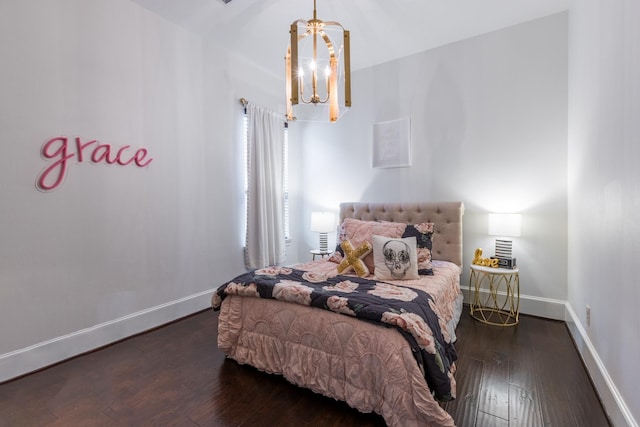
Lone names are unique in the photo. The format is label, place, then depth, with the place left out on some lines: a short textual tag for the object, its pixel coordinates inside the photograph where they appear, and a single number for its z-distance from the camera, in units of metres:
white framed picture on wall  3.65
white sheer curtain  3.75
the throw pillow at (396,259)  2.39
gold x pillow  2.54
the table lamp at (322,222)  3.97
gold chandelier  1.80
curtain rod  3.68
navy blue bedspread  1.52
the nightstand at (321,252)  3.91
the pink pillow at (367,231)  2.83
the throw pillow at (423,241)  2.59
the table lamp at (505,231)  2.83
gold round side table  2.86
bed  1.46
